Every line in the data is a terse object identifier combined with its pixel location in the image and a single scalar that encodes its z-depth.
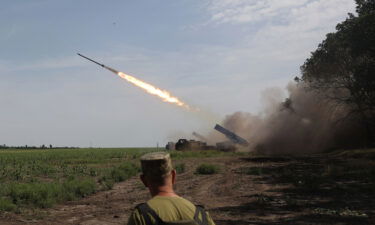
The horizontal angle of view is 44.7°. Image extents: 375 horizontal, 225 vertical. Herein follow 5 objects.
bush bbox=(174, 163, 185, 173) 28.16
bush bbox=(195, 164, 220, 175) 26.72
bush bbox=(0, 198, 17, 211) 15.65
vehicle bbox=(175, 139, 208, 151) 51.75
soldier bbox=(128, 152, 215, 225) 2.69
